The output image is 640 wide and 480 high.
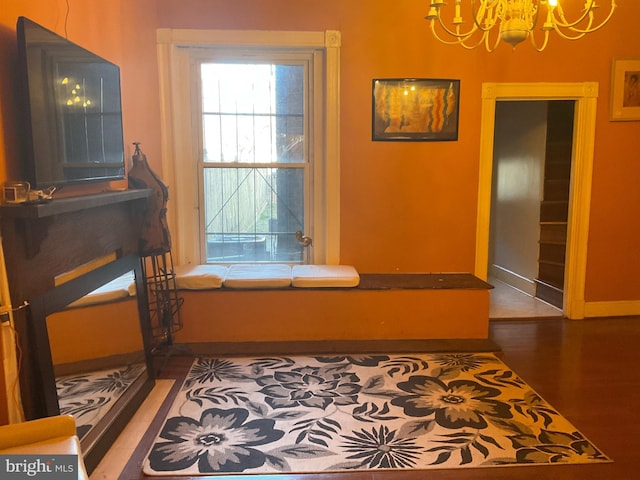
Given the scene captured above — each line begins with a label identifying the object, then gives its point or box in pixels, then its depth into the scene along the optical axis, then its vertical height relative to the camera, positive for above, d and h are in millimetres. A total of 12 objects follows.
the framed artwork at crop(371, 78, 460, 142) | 3961 +475
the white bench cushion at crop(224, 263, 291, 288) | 3641 -785
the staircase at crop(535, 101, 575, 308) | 4953 -319
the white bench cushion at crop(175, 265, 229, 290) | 3617 -795
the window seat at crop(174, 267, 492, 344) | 3666 -1046
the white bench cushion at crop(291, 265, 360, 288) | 3654 -790
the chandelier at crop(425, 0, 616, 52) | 2301 +717
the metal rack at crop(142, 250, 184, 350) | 3518 -940
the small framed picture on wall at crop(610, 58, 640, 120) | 4109 +657
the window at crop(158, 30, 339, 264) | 3939 +173
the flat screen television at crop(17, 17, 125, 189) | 2002 +268
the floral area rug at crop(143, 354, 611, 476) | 2309 -1312
